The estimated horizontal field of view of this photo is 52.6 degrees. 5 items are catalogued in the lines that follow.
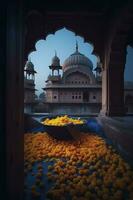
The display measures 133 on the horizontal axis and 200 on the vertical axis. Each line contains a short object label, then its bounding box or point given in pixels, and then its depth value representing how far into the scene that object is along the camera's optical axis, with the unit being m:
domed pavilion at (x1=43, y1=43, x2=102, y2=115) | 15.41
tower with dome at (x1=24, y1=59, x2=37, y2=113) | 15.75
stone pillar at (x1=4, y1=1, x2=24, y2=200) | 0.92
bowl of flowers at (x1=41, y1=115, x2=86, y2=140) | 2.62
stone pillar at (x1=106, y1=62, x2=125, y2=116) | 3.71
